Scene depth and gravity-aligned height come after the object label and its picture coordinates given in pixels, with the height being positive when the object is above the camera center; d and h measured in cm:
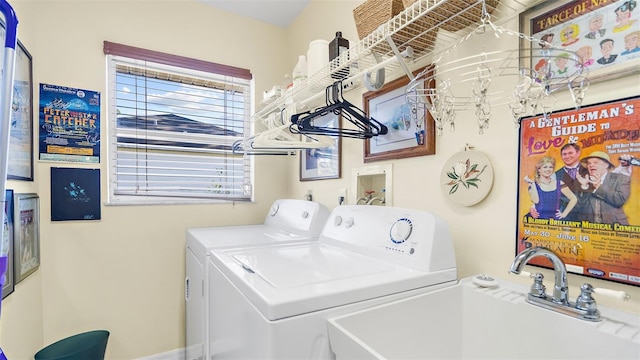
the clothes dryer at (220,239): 158 -37
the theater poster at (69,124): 181 +30
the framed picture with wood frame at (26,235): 144 -31
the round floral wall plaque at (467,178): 114 +0
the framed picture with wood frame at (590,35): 81 +42
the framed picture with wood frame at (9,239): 129 -28
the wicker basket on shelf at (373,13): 122 +68
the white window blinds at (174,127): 209 +35
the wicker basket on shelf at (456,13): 100 +56
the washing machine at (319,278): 83 -34
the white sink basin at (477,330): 77 -44
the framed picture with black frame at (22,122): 146 +26
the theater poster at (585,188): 81 -3
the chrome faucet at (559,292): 81 -31
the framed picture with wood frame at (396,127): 138 +24
